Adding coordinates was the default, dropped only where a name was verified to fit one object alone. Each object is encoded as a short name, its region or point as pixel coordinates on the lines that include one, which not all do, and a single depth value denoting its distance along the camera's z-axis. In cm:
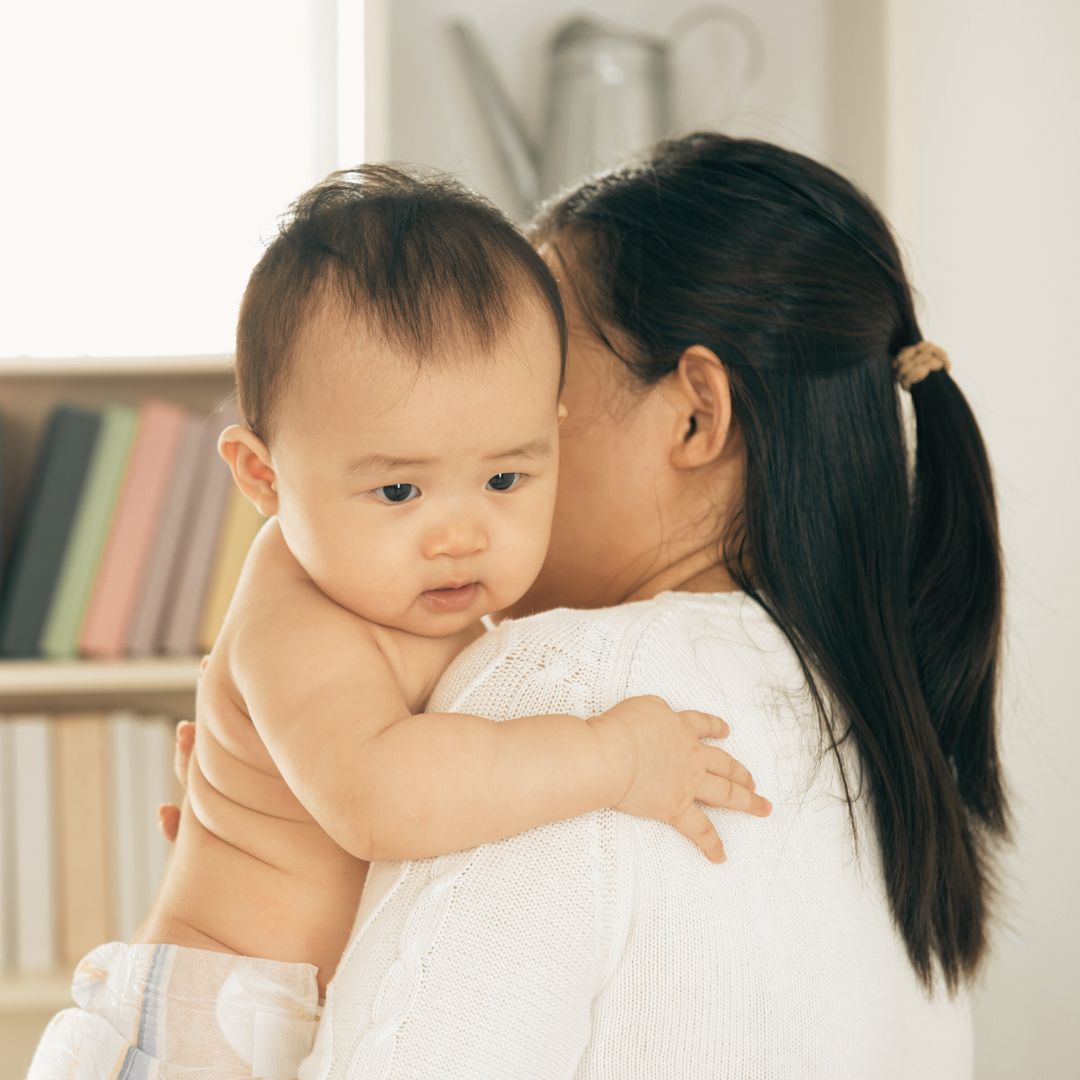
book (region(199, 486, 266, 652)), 201
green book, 197
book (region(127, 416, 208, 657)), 200
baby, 76
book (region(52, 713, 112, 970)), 200
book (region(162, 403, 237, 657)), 201
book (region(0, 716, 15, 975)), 199
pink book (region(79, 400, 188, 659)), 198
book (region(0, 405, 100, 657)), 195
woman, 73
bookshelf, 195
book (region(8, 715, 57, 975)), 198
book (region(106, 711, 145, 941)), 201
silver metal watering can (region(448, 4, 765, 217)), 222
